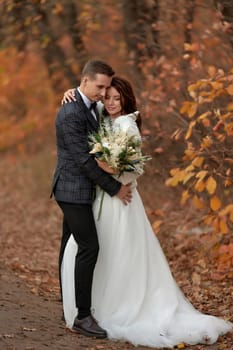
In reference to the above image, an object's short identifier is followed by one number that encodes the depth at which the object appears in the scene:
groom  10.03
